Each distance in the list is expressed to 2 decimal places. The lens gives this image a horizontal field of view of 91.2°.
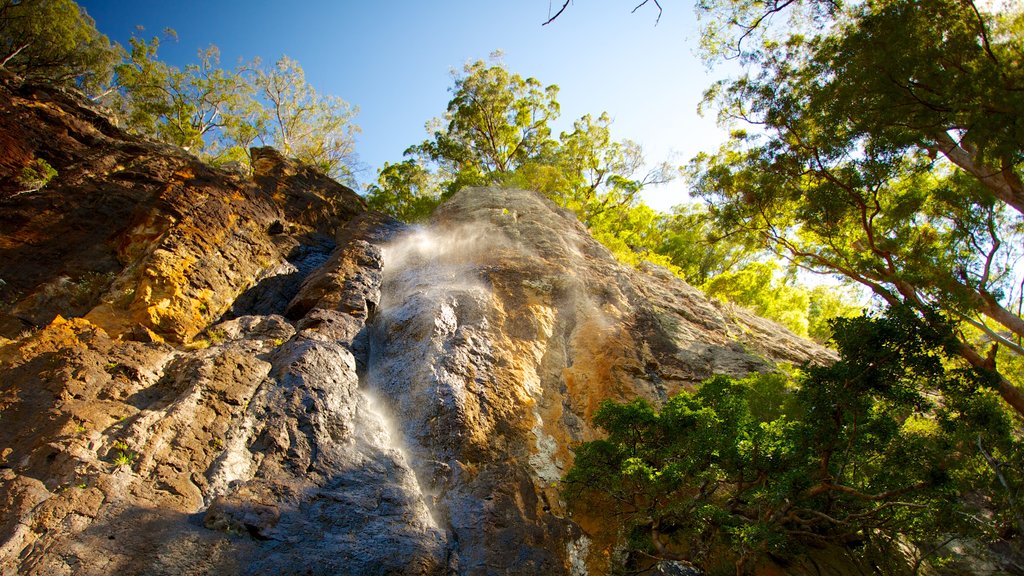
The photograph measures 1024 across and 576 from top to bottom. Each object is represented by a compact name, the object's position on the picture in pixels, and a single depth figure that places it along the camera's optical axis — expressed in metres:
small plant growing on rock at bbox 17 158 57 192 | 11.95
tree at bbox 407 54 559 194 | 26.19
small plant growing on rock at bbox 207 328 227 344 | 9.57
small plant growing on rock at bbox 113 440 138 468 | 6.32
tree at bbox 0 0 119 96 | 19.19
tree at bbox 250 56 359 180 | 28.95
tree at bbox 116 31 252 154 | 25.20
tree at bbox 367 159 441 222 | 22.70
